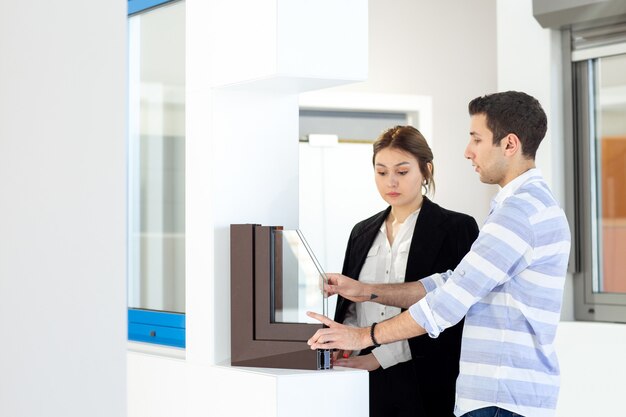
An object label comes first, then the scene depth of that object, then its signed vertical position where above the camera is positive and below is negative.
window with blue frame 3.04 +0.26
